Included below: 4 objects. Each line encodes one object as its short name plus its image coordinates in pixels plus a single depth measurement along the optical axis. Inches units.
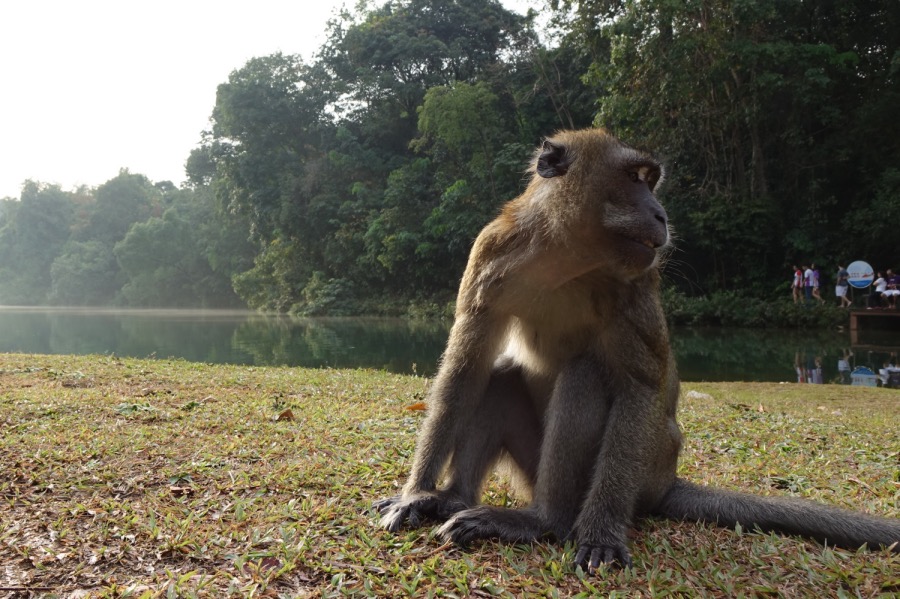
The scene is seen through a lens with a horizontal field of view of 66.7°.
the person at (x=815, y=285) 922.1
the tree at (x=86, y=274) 2753.4
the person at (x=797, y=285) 945.9
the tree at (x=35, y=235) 3034.0
